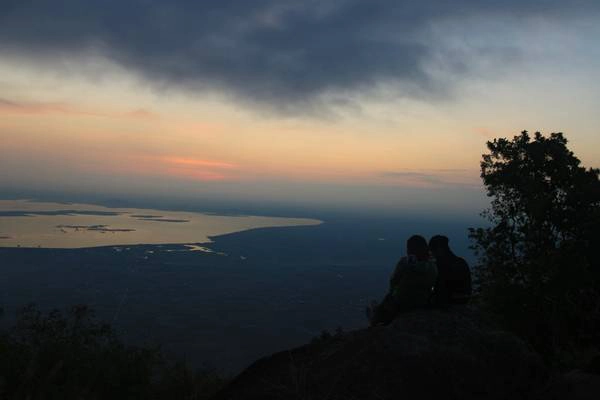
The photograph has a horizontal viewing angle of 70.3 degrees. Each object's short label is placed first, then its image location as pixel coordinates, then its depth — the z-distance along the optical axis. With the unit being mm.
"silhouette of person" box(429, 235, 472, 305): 9141
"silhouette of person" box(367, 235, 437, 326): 8562
